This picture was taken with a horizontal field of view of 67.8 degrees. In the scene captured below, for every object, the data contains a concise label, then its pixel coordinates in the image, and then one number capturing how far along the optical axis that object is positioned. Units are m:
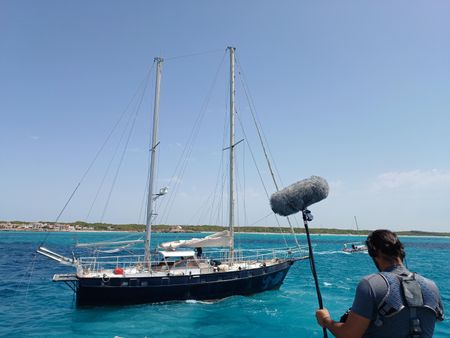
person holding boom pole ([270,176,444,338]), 3.20
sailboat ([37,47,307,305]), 21.17
